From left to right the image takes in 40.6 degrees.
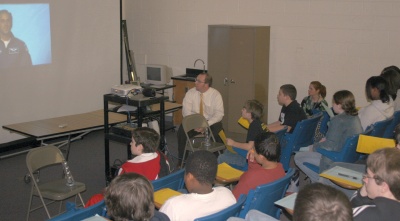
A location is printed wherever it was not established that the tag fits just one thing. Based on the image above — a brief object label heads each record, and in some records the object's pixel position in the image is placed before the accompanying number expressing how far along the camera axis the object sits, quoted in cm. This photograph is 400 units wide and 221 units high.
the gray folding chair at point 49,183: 491
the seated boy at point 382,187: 286
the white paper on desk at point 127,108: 607
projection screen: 755
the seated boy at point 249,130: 555
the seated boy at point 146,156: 455
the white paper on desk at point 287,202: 346
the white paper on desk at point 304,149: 621
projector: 599
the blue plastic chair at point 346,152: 514
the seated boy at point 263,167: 407
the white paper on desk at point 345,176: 400
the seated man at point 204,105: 682
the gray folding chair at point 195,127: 622
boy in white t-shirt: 333
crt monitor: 914
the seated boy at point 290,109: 624
